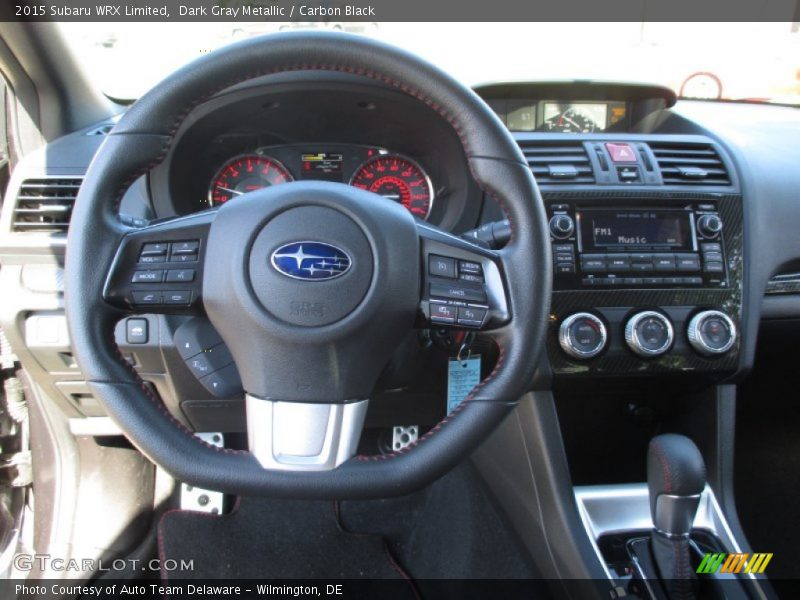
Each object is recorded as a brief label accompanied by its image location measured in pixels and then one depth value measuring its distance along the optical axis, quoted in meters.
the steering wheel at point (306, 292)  1.06
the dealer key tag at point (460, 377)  1.38
